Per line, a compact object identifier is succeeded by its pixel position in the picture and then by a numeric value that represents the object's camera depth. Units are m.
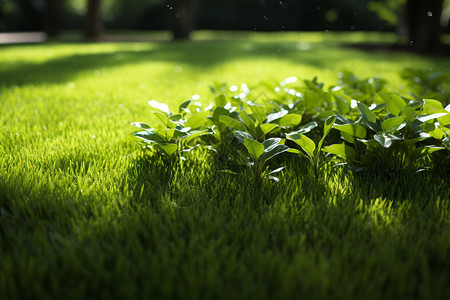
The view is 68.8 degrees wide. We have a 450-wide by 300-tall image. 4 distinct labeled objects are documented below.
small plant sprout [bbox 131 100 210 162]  1.61
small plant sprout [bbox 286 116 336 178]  1.51
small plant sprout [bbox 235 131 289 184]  1.43
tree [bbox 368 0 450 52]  9.15
